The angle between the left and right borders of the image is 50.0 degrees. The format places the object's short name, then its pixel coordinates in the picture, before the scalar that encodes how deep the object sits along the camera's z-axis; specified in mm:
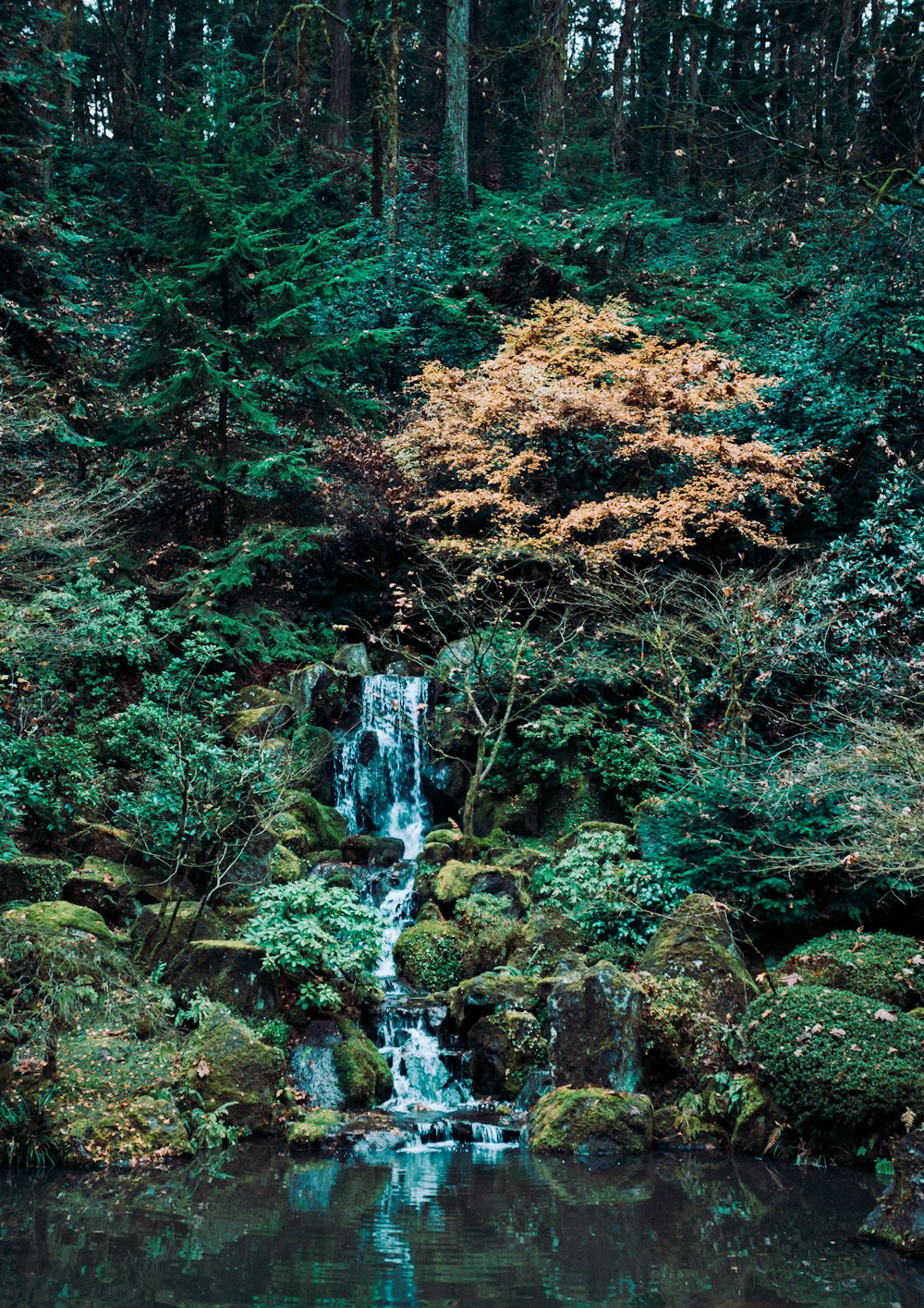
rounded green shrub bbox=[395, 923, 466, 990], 11695
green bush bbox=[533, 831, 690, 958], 11188
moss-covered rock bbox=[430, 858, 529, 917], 12477
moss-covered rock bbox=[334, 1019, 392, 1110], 9625
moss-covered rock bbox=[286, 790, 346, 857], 14312
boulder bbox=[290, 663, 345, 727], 16125
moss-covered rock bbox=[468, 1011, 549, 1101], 9922
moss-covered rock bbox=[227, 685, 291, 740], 15156
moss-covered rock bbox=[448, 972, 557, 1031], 10367
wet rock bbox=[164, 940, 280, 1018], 9812
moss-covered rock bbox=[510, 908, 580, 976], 11062
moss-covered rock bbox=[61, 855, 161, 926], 10984
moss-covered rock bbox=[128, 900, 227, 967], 10375
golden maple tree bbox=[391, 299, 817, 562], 15539
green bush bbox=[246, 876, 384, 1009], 9867
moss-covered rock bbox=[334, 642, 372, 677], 16953
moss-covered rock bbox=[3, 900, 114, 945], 9008
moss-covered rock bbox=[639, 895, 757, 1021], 9562
